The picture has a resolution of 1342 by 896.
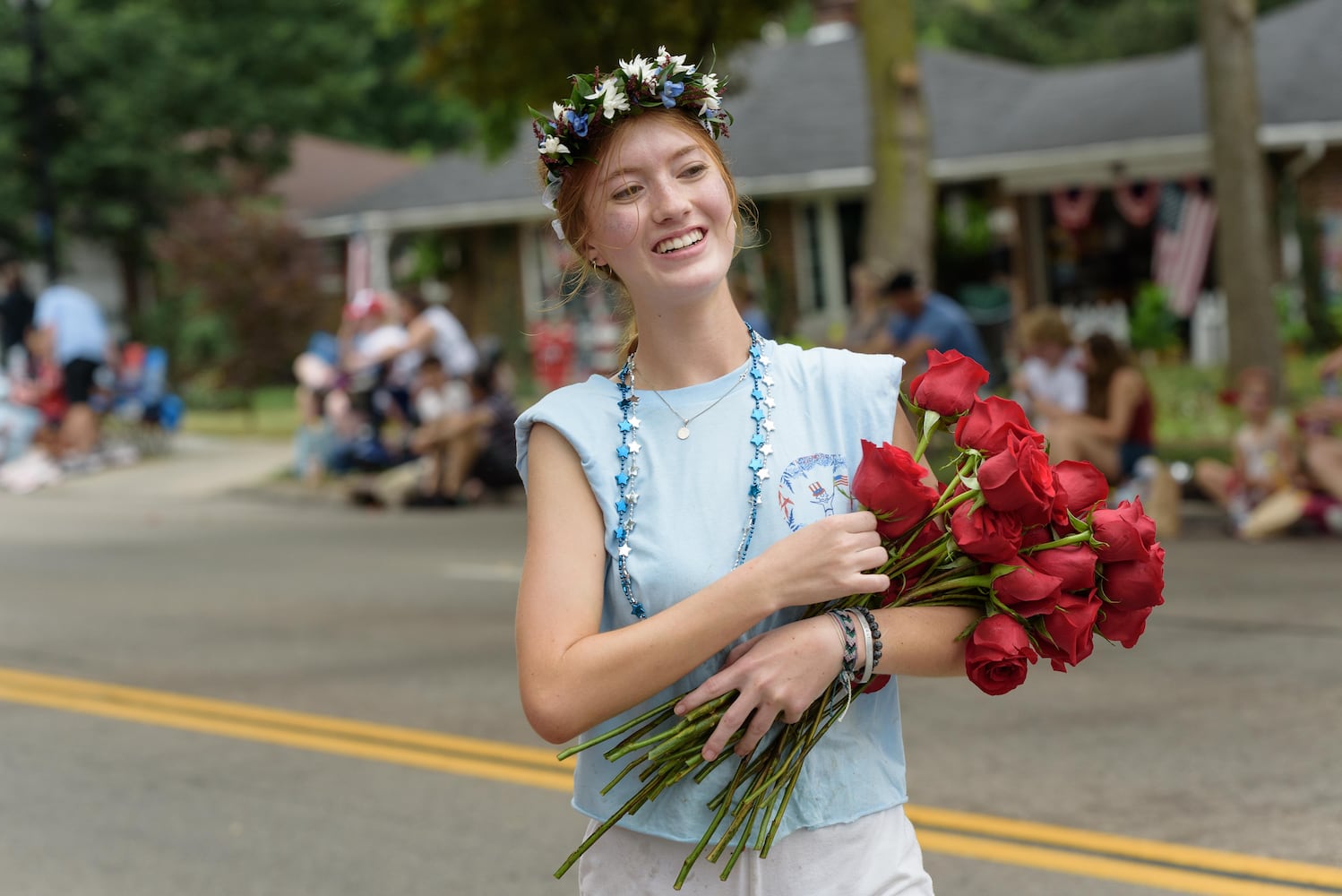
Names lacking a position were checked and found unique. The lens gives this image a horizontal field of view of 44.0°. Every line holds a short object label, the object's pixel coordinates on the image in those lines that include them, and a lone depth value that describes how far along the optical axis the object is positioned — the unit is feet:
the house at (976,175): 81.56
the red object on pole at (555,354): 95.45
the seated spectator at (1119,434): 40.73
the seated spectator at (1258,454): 39.65
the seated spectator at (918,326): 42.93
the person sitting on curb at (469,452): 53.26
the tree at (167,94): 120.26
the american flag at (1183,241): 83.51
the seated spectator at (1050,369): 43.75
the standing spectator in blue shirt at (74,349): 66.23
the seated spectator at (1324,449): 38.47
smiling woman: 7.42
